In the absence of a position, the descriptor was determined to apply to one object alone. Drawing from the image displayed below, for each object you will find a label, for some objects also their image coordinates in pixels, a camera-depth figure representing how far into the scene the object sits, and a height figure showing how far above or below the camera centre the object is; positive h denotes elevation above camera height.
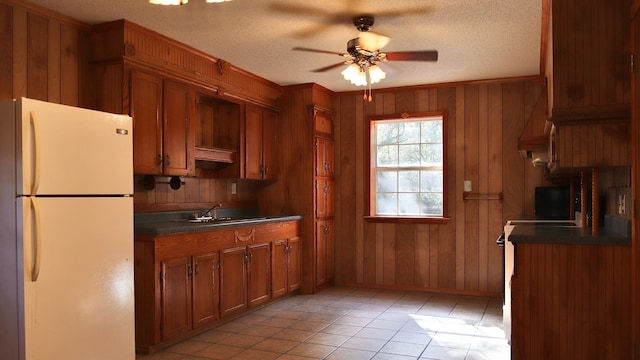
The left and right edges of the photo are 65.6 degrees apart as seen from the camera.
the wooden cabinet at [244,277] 4.36 -0.91
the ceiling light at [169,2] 2.74 +0.99
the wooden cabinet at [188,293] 3.70 -0.89
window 5.88 +0.15
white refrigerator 2.54 -0.29
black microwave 4.90 -0.25
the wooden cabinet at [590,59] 2.52 +0.61
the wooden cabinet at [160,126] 3.78 +0.44
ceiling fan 3.57 +0.92
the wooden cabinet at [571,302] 2.49 -0.64
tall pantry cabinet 5.71 +0.03
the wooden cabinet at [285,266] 5.13 -0.93
